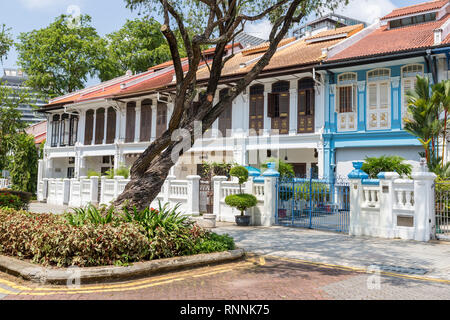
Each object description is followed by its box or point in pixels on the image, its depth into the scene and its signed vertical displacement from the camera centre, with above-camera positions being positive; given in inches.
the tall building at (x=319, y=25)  995.3 +473.6
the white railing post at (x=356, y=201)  436.1 -16.2
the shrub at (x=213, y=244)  291.1 -45.0
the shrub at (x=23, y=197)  539.8 -25.1
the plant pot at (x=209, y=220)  499.4 -46.0
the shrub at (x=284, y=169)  580.4 +22.2
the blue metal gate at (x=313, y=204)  458.3 -22.9
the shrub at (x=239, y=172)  530.0 +14.6
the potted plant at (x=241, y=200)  512.7 -21.3
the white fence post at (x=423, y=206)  394.9 -17.9
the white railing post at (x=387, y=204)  416.5 -17.7
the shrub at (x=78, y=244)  242.5 -39.9
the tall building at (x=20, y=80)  648.0 +298.6
